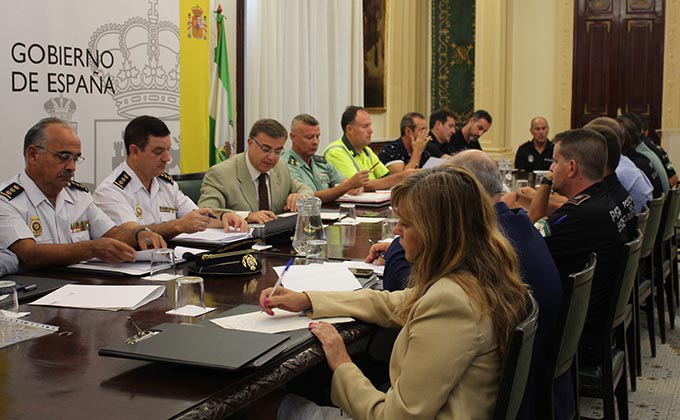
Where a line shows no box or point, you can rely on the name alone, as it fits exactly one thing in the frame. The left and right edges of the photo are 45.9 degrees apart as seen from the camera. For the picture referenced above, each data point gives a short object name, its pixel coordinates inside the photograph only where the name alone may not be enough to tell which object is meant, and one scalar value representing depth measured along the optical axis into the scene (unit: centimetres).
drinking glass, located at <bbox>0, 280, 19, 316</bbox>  223
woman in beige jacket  168
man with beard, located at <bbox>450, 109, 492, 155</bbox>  920
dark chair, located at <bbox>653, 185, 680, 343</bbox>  468
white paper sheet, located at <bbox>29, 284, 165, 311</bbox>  235
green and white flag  634
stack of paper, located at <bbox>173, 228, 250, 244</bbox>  342
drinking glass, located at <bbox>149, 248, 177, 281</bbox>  277
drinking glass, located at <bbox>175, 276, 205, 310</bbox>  229
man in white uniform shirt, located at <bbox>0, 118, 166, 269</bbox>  291
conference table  152
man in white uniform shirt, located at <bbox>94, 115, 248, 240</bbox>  371
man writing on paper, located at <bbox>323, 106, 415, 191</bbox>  625
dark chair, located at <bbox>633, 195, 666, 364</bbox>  399
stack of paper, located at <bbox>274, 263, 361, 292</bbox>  252
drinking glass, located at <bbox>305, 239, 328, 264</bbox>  312
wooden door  1090
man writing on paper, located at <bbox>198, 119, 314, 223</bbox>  459
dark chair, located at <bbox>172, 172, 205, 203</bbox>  470
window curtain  686
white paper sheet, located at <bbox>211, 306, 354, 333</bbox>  206
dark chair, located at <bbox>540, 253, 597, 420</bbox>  216
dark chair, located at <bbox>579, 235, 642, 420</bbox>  287
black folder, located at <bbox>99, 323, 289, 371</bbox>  170
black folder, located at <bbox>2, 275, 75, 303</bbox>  244
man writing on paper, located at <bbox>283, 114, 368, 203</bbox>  524
